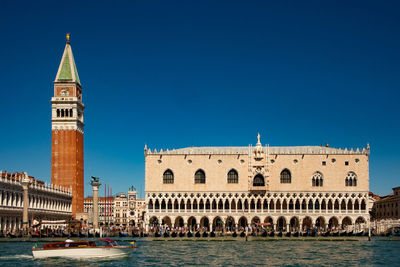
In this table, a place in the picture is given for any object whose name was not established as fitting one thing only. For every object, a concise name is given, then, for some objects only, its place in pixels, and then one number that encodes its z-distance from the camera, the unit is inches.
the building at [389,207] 3435.0
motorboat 1497.3
